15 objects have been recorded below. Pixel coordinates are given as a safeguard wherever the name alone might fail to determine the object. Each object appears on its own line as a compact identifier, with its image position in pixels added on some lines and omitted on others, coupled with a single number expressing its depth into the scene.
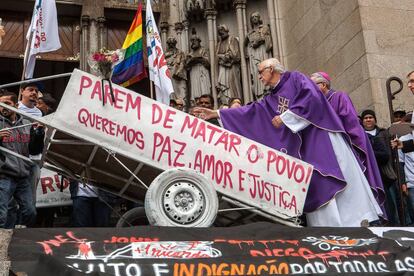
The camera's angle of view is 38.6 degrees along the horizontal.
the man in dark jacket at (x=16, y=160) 6.08
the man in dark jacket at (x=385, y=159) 7.35
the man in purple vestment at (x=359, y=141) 6.79
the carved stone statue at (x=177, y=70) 12.73
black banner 4.20
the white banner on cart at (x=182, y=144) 5.51
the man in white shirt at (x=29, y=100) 6.86
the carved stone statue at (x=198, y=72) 12.78
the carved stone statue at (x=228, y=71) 12.64
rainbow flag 9.77
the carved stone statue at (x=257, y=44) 12.70
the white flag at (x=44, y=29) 8.75
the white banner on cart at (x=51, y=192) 7.51
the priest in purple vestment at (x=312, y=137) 6.39
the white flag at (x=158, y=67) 9.70
